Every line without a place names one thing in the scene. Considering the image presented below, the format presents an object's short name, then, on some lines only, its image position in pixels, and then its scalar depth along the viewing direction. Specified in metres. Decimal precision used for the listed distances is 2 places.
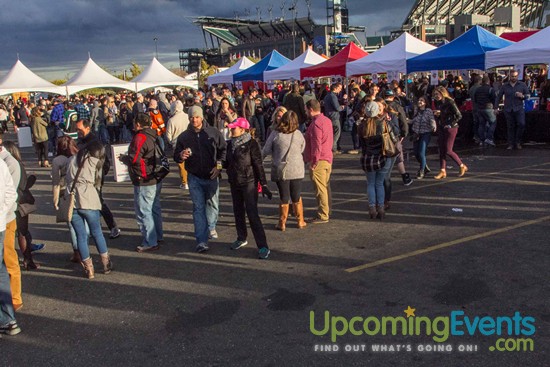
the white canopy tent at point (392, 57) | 16.39
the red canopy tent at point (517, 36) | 26.98
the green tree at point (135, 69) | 71.25
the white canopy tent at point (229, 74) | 25.08
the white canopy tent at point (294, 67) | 21.11
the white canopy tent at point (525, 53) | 12.64
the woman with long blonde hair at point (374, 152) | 7.11
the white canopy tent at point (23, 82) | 26.11
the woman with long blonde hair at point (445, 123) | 9.53
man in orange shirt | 11.11
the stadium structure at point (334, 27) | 79.75
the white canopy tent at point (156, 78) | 29.05
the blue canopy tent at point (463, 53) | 14.02
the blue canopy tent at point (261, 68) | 22.75
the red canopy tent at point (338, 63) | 18.56
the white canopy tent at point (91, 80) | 26.43
